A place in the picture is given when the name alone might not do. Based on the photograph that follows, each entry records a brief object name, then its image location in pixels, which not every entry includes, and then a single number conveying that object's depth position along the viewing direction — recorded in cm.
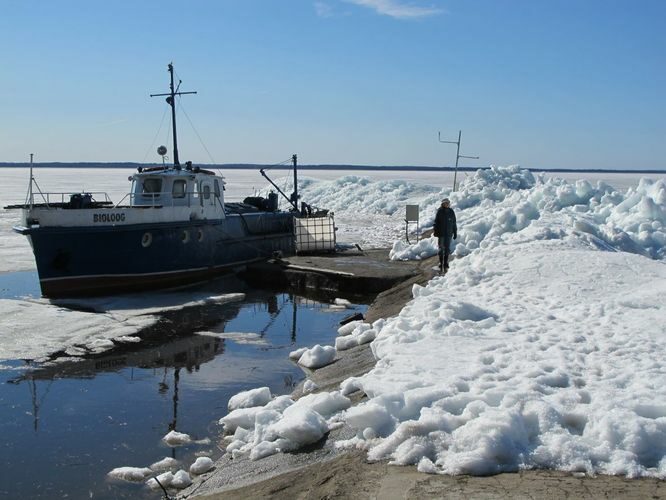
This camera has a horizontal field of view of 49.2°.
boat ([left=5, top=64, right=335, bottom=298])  1652
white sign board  2209
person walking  1402
